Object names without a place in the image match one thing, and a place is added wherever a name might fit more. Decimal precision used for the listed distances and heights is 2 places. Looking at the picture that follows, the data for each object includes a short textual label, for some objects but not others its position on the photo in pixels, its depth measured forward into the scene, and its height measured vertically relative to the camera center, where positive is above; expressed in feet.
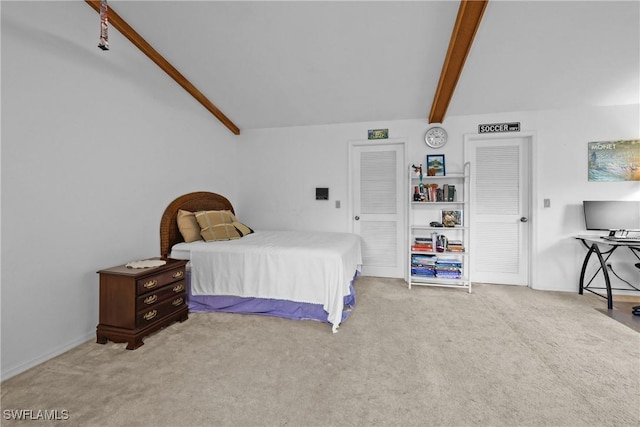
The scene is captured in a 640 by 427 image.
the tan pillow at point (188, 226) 10.44 -0.43
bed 8.36 -1.95
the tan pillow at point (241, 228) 11.79 -0.57
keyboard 9.44 -0.76
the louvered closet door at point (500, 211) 12.25 +0.28
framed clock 12.66 +3.75
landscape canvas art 10.89 +2.34
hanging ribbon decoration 5.76 +4.09
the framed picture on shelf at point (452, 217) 12.10 -0.02
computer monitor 10.38 +0.10
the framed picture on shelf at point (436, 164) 12.64 +2.48
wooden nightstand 7.10 -2.43
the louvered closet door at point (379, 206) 13.44 +0.52
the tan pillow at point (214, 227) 10.46 -0.47
